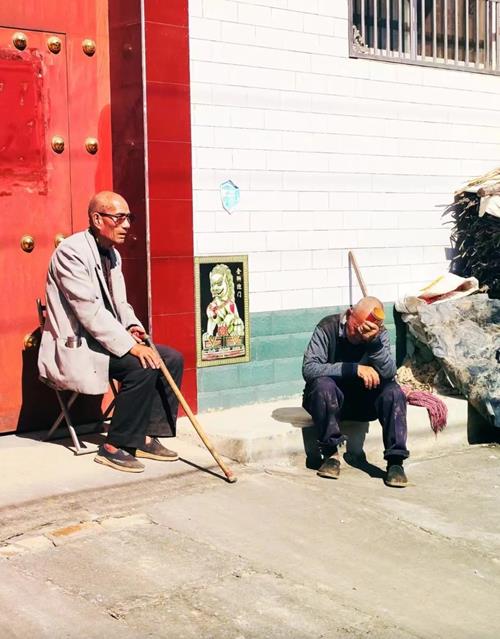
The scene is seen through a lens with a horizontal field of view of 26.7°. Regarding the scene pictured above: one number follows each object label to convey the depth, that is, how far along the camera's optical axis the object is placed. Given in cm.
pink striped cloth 756
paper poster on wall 729
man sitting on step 639
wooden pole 807
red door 662
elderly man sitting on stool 600
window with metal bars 837
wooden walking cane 605
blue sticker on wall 740
